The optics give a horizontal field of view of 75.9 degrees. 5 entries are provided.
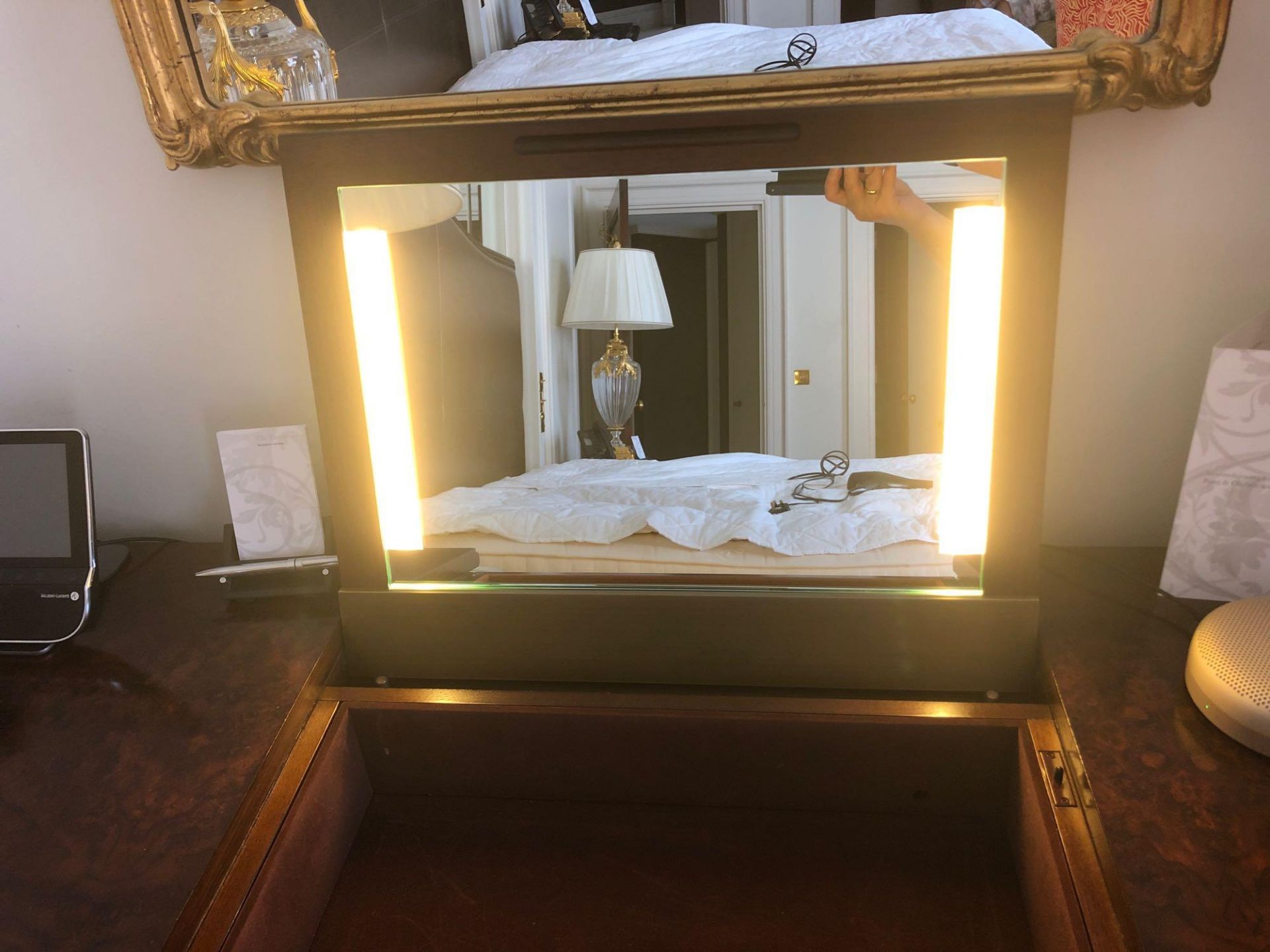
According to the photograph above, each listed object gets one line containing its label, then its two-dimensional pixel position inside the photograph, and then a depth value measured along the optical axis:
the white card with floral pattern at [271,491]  0.82
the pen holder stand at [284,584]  0.78
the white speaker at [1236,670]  0.51
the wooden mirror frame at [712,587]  0.56
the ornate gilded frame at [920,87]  0.64
